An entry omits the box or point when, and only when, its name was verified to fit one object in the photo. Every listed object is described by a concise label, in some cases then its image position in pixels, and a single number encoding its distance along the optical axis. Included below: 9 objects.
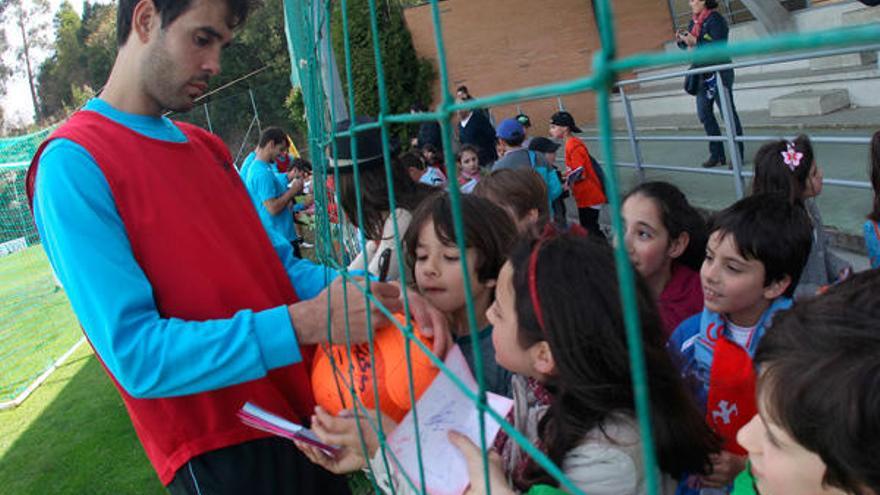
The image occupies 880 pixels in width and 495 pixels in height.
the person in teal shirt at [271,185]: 4.86
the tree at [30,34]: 34.94
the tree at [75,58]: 27.45
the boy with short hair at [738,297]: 1.43
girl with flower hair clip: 2.27
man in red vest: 1.10
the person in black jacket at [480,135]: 6.45
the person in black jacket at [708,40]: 4.77
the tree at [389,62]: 12.12
